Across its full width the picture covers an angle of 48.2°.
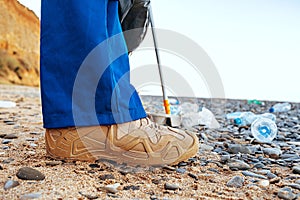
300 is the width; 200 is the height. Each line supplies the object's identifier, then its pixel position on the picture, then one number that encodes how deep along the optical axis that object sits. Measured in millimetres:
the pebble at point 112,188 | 1149
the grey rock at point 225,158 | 1627
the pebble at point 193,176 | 1354
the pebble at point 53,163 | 1380
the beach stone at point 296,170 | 1466
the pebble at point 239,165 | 1507
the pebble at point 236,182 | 1268
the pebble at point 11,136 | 1943
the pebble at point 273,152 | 1786
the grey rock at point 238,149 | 1839
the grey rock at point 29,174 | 1196
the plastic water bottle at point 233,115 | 3862
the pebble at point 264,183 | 1275
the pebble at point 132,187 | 1196
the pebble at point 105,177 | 1264
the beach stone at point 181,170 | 1407
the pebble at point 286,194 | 1150
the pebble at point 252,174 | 1381
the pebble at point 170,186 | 1209
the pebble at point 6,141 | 1795
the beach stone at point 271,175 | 1382
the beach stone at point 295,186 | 1251
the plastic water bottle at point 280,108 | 5405
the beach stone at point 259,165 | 1544
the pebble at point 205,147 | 1886
